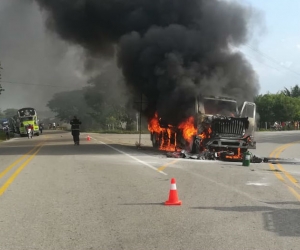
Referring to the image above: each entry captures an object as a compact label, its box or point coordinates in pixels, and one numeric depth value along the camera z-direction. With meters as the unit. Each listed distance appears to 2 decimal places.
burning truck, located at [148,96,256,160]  17.08
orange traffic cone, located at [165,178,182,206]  7.64
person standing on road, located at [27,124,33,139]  42.46
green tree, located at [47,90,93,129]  95.69
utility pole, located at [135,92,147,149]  24.78
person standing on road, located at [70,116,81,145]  25.08
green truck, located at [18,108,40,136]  51.00
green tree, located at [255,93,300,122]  77.94
